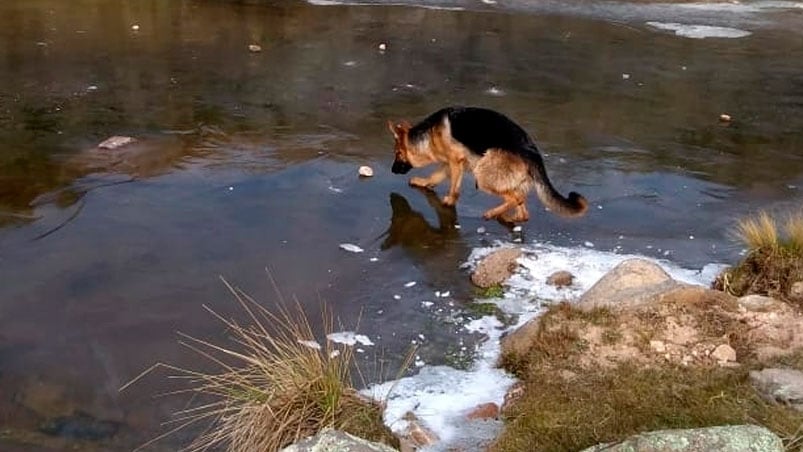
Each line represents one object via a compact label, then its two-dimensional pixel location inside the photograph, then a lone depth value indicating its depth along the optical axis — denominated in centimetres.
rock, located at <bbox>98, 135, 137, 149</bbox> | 806
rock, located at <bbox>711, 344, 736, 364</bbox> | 448
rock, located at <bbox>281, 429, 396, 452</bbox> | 332
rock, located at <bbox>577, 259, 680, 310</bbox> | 495
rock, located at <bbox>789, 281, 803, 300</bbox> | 503
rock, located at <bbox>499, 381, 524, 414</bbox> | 426
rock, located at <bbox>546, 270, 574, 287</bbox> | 582
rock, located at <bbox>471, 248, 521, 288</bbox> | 590
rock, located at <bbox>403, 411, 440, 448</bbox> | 403
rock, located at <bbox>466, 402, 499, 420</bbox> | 428
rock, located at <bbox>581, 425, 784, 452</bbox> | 323
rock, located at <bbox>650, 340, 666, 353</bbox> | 458
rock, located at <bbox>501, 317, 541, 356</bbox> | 484
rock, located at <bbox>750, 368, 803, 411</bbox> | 388
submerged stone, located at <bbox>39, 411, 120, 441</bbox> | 424
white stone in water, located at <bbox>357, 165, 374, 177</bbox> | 788
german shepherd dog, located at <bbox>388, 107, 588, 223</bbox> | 688
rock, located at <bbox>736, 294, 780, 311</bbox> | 494
